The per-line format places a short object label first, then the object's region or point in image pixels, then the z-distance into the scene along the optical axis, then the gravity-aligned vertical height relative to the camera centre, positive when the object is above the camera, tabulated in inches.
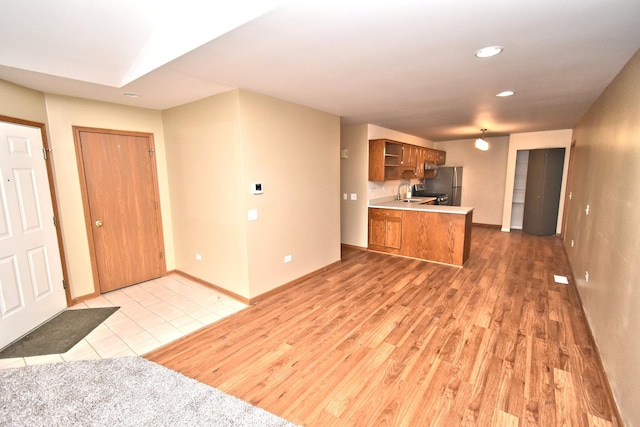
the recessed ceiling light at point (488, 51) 79.2 +36.1
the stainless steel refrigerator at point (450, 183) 300.0 -8.7
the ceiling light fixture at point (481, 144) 215.2 +23.8
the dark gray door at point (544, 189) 245.0 -13.7
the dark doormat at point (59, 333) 97.2 -59.4
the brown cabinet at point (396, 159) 202.4 +13.8
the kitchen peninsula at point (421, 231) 177.5 -38.4
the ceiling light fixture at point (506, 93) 122.5 +36.7
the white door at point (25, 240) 101.3 -23.4
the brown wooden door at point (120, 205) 135.8 -13.7
